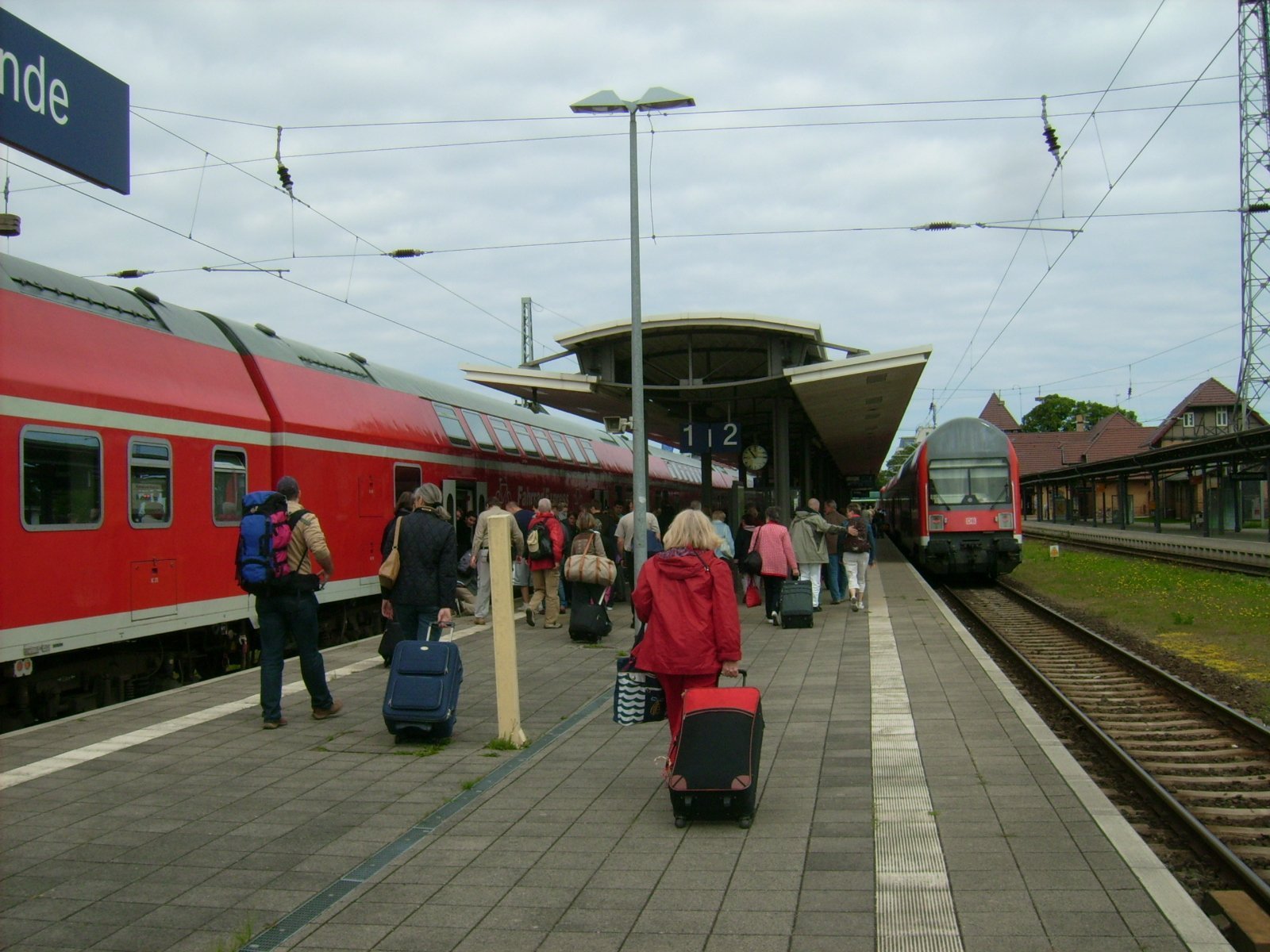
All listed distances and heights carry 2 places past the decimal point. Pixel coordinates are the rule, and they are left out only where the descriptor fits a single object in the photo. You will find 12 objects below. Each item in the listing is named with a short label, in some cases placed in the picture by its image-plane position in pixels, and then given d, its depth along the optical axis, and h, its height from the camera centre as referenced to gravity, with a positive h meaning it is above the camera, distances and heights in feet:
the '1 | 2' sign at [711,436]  65.00 +4.30
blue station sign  12.14 +4.77
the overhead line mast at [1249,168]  135.95 +40.00
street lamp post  44.39 +7.46
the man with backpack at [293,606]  26.05 -1.98
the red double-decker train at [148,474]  27.22 +1.47
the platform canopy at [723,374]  54.49 +7.17
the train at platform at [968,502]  75.46 +0.14
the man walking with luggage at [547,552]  45.57 -1.52
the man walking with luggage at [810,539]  51.65 -1.38
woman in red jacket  20.18 -1.86
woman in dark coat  27.63 -1.33
